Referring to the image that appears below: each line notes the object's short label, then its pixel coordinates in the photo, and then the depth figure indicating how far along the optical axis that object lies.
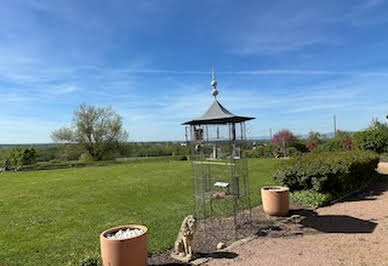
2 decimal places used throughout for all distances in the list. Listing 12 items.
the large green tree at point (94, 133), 30.70
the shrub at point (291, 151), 19.53
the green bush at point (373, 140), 15.56
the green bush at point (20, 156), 23.09
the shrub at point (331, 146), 18.78
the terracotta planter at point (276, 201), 6.08
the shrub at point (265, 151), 20.45
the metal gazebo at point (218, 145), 5.35
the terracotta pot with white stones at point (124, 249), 3.42
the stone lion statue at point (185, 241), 4.06
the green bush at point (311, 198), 6.87
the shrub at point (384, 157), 15.22
